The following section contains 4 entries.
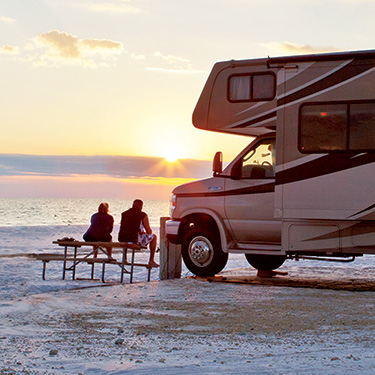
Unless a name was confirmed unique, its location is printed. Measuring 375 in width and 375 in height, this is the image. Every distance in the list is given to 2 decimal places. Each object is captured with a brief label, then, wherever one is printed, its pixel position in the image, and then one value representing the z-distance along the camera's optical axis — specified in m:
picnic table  11.19
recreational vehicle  9.84
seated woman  12.26
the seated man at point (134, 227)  12.25
